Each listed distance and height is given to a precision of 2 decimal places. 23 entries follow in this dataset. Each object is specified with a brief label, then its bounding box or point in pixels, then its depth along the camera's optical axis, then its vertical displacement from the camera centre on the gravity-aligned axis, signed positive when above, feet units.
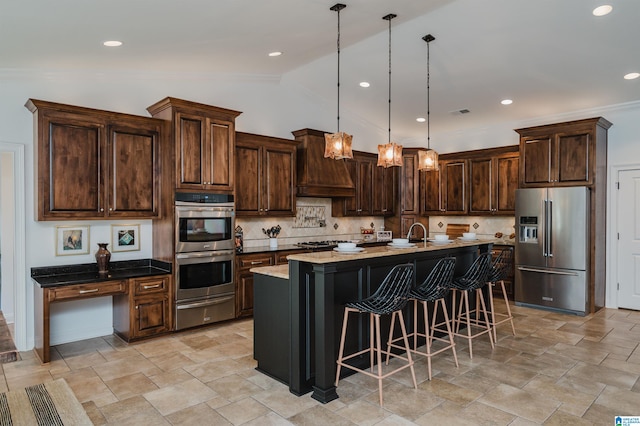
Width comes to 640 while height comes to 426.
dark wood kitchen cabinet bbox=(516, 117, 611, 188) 19.08 +2.68
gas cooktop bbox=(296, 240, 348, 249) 20.80 -1.72
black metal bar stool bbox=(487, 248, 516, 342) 15.53 -2.33
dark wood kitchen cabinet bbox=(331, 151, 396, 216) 24.13 +1.25
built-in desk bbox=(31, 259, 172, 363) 13.39 -2.73
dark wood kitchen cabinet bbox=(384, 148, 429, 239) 26.48 +1.03
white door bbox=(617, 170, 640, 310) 19.85 -1.42
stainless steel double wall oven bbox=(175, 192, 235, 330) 16.07 -1.87
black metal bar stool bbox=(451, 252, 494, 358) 14.06 -2.46
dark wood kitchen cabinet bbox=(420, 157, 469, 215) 24.94 +1.31
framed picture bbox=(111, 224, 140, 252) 16.29 -1.02
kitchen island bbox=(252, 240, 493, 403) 10.70 -2.73
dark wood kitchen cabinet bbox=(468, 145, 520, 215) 22.91 +1.63
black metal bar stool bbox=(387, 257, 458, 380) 12.48 -2.39
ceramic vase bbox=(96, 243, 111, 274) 15.10 -1.70
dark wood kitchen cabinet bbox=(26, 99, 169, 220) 13.89 +1.75
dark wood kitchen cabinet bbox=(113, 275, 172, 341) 14.96 -3.54
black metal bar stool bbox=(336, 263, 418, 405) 10.90 -2.42
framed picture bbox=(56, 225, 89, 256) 15.07 -1.02
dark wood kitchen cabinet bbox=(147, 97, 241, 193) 15.96 +2.73
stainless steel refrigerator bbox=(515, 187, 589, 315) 19.03 -1.82
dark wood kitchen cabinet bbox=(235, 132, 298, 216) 18.93 +1.67
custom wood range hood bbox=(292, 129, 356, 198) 21.20 +2.13
